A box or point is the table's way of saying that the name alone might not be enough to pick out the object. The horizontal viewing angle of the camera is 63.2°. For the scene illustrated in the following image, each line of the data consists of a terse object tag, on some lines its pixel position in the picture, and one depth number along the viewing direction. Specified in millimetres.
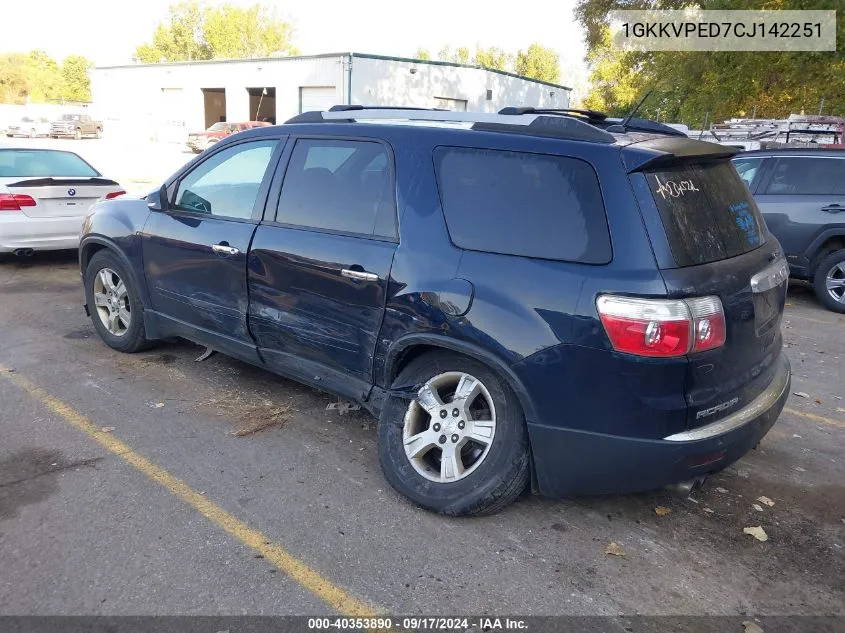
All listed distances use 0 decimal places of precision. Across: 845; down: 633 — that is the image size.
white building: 30609
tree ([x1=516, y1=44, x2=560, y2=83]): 91250
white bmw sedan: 7660
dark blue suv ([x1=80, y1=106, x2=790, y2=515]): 2857
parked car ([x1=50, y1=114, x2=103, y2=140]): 43094
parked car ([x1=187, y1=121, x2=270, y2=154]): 30670
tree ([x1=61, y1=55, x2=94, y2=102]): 101438
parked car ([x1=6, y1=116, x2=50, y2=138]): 44938
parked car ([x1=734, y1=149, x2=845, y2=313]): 7879
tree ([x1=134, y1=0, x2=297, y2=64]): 75688
